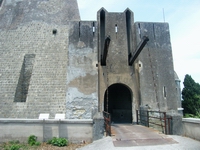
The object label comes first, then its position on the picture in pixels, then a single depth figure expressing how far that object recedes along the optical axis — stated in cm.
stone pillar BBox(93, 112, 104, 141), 709
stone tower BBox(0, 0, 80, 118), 1137
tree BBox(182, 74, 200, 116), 2022
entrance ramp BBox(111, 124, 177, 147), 626
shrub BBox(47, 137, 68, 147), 691
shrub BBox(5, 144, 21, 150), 642
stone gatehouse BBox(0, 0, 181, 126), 1101
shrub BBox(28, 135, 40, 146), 697
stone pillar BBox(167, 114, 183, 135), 725
